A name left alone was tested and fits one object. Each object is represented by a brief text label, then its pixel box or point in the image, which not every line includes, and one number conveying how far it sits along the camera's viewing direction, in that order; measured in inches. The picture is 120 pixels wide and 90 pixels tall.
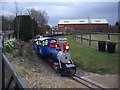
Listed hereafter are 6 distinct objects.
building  1785.3
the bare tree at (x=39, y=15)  1218.7
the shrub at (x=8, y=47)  313.8
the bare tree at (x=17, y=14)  505.2
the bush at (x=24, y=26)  519.3
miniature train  224.2
